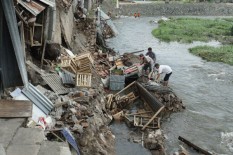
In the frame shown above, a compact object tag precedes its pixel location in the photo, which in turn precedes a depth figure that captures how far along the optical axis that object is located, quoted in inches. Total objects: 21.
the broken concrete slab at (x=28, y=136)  238.7
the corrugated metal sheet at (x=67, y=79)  512.2
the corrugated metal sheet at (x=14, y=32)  298.5
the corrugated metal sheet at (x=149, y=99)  572.0
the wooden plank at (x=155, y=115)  530.1
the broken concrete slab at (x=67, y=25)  685.0
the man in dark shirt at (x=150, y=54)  727.7
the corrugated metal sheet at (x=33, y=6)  476.1
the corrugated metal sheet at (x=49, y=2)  524.8
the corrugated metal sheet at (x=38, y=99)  378.5
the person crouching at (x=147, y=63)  704.4
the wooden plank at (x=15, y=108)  272.0
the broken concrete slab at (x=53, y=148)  232.5
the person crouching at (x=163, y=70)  687.7
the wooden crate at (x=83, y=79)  525.9
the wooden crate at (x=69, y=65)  565.6
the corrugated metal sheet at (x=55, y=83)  473.4
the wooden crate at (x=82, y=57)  614.0
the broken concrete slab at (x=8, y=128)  237.0
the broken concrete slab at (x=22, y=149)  223.6
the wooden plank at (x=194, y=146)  477.3
